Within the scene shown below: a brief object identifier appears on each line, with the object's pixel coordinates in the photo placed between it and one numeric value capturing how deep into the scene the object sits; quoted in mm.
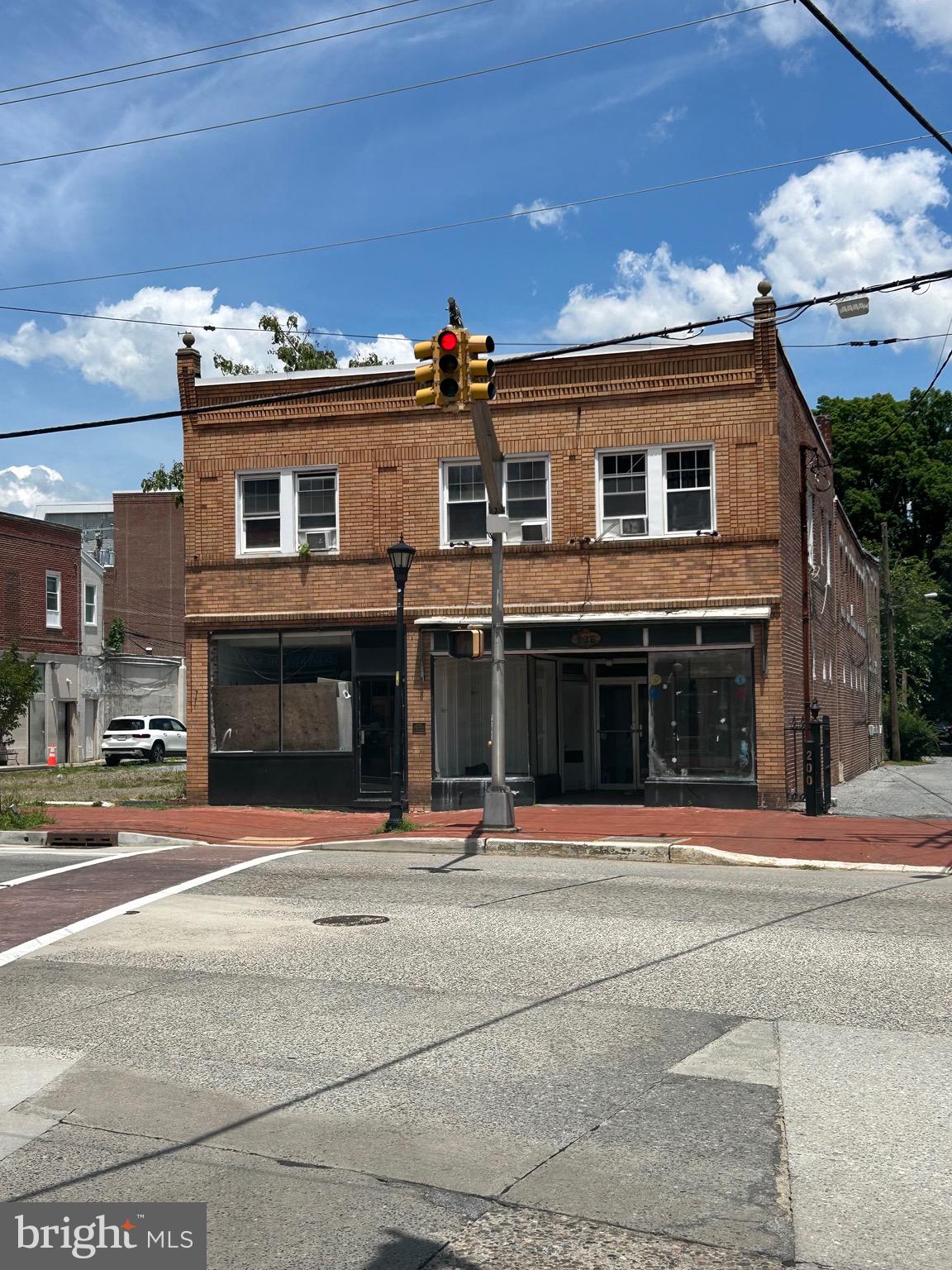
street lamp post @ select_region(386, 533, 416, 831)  19797
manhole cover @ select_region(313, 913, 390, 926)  11438
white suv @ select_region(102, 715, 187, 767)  48188
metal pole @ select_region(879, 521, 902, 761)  48406
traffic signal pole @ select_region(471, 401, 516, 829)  18750
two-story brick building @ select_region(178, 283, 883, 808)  22156
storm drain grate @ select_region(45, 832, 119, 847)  19688
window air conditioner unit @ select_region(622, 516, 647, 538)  22703
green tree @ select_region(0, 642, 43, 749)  21531
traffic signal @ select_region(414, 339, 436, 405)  14759
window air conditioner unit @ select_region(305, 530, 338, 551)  24156
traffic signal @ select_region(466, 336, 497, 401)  14641
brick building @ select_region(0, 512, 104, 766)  49531
